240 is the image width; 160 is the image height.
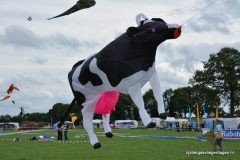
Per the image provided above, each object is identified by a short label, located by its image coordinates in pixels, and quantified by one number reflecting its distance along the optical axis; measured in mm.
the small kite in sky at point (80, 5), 6188
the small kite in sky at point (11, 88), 9322
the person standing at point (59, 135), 28845
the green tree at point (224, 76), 53297
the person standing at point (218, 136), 17844
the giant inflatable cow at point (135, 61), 5770
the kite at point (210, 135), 17450
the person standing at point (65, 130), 28334
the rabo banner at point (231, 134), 25605
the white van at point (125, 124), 64250
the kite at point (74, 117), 8453
